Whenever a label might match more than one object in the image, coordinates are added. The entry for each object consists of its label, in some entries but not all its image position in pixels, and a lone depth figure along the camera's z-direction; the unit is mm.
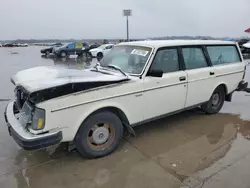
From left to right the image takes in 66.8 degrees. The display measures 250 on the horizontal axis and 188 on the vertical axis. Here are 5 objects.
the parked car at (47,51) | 22644
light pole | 19574
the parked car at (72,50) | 19803
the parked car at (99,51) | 19119
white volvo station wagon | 2564
